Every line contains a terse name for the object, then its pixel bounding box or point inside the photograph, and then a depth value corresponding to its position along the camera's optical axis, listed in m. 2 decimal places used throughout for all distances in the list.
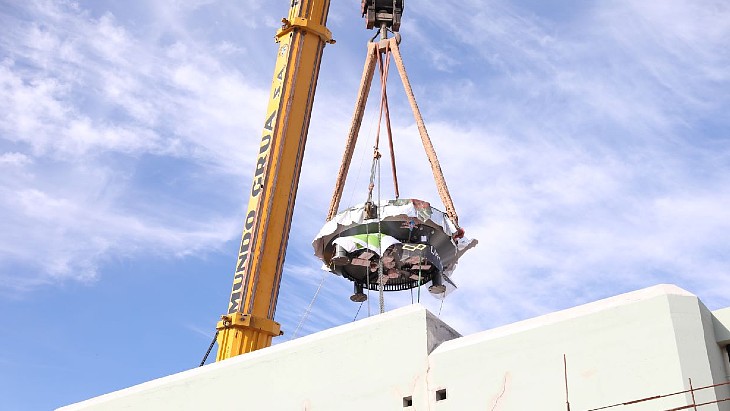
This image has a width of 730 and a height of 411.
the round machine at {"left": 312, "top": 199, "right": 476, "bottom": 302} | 22.72
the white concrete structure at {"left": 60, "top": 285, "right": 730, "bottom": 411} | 11.55
